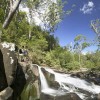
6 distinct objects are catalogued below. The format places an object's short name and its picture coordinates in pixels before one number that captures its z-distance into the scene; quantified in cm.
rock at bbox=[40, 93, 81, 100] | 528
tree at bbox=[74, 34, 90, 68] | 2081
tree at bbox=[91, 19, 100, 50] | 1485
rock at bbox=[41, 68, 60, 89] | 708
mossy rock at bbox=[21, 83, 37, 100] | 573
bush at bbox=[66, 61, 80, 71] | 1364
